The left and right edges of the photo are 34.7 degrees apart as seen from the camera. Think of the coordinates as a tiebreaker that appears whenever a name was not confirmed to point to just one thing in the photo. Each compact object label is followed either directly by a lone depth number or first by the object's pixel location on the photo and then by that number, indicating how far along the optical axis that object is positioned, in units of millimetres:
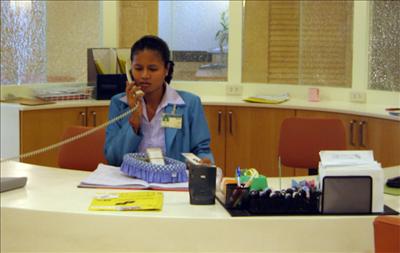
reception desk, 2207
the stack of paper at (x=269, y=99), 5445
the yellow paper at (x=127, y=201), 2307
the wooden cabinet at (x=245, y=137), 5434
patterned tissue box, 2750
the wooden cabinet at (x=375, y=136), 4504
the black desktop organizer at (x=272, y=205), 2285
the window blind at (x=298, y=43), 5680
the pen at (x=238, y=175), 2407
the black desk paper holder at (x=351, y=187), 2303
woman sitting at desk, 3137
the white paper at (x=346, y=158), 2365
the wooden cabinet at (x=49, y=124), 4977
